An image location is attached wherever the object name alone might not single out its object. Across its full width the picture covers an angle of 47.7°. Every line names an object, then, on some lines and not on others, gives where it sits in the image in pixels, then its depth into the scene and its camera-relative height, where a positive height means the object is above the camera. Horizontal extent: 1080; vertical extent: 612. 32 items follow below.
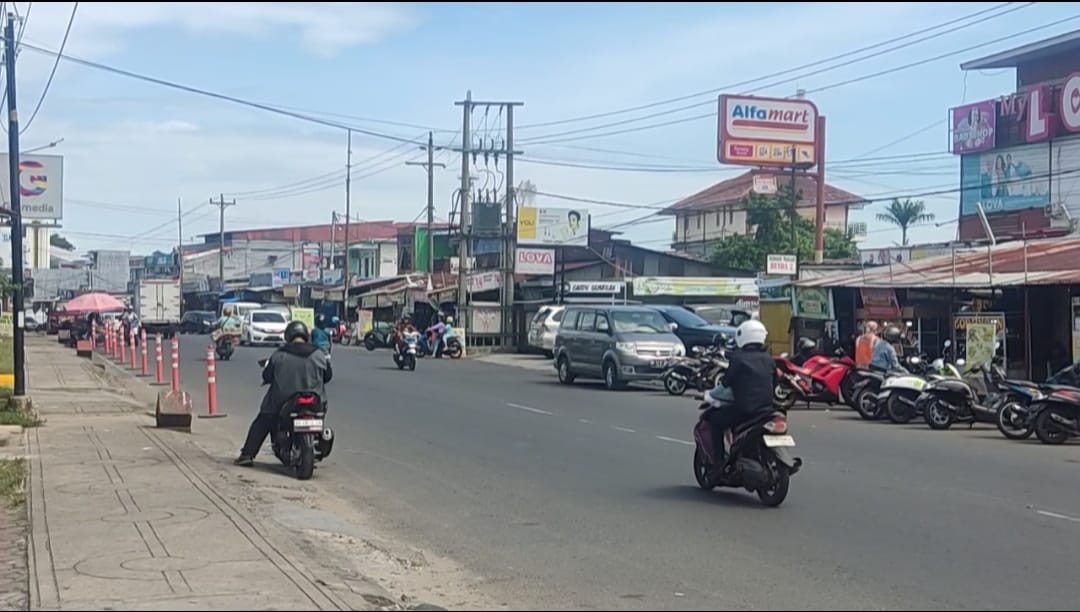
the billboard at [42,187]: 47.59 +4.70
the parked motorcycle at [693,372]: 25.84 -1.25
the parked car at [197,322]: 72.58 -0.86
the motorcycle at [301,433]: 13.02 -1.36
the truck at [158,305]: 63.78 +0.14
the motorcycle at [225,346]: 39.06 -1.20
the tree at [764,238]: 59.81 +3.89
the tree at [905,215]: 76.19 +6.41
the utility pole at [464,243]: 48.12 +2.70
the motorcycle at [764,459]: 11.11 -1.33
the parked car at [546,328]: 43.41 -0.56
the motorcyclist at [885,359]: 21.80 -0.76
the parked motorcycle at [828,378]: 22.94 -1.18
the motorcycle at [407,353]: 35.62 -1.24
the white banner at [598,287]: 45.24 +0.97
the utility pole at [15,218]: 20.39 +1.49
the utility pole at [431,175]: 62.25 +6.97
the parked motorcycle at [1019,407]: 17.91 -1.33
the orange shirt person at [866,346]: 22.95 -0.56
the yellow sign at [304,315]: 47.31 -0.22
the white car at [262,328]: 51.19 -0.80
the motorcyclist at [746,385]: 11.24 -0.66
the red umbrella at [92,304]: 54.03 +0.12
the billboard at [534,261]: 49.19 +2.06
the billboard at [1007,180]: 50.91 +5.98
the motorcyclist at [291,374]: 13.16 -0.70
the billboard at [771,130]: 43.94 +6.68
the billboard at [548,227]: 49.81 +3.51
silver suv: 27.42 -0.73
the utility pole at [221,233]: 93.69 +5.88
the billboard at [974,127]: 53.62 +8.51
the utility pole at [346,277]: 68.56 +1.89
